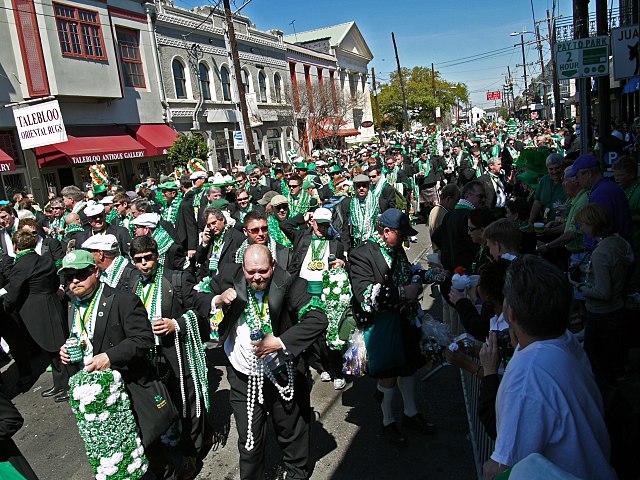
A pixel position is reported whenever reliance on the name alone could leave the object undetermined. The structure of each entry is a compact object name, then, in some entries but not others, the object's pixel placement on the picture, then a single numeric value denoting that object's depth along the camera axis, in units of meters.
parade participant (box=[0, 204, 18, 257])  7.76
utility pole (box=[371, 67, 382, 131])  50.04
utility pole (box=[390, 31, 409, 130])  48.16
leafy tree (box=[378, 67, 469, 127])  66.56
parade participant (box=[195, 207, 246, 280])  5.92
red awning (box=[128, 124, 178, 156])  23.72
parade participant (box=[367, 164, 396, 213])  8.62
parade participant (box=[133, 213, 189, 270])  5.85
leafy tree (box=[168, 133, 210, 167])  21.83
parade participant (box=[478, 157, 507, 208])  7.93
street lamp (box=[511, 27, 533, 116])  63.97
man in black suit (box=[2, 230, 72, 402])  6.05
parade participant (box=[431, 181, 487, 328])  5.05
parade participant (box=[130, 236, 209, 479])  3.97
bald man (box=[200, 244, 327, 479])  3.31
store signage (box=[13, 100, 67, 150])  15.73
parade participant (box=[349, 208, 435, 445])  3.80
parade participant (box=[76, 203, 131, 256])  6.59
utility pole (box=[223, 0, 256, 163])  17.78
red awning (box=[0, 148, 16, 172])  17.14
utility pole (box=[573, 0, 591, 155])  8.77
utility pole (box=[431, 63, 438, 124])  63.79
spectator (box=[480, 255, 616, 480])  1.68
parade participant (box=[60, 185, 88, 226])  9.42
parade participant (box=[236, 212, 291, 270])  5.11
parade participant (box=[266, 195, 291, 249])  6.77
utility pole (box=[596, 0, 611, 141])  9.48
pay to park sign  7.88
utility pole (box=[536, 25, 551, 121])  47.38
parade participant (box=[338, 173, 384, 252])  7.89
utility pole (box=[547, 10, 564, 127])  28.59
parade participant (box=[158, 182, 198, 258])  8.18
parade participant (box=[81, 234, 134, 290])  4.33
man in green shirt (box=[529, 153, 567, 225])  6.90
